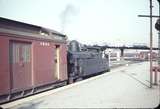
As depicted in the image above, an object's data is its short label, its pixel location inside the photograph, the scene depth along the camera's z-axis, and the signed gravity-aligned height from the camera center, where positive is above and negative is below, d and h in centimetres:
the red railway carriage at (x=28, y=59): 1005 -34
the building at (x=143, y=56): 8640 -169
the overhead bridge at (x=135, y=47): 8172 +103
